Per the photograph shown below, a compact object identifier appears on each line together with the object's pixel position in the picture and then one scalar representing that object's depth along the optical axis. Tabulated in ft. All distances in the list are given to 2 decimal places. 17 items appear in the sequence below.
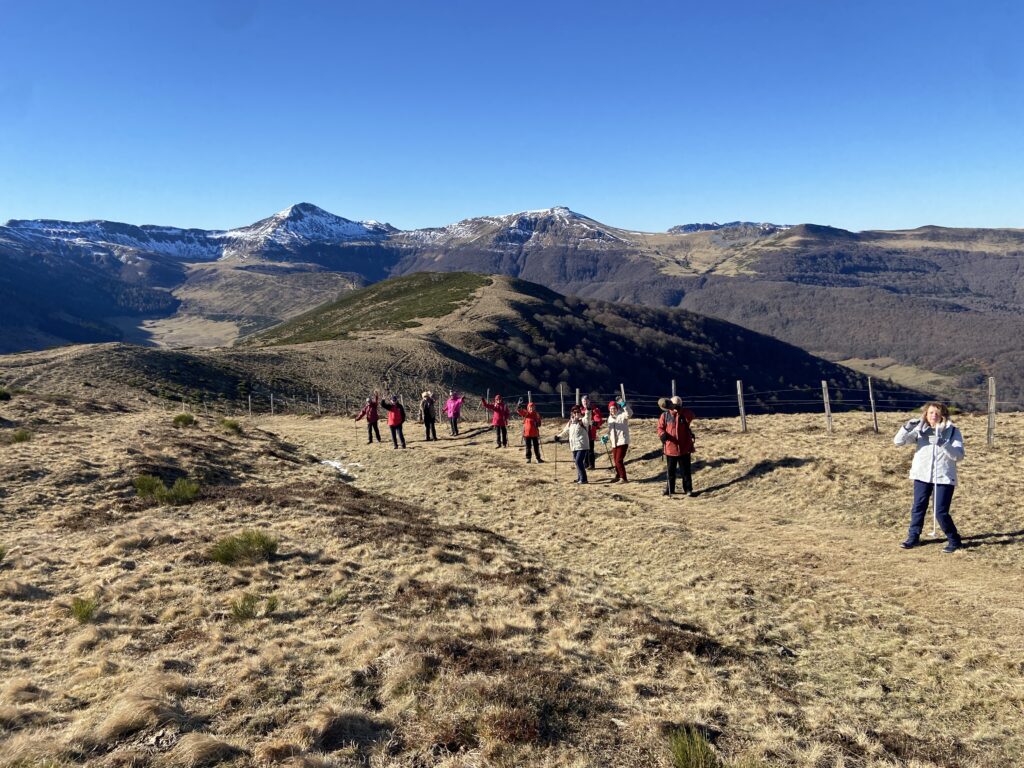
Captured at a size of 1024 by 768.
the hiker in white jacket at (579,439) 53.93
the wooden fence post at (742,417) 69.51
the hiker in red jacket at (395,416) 74.23
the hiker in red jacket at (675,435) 46.85
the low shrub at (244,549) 28.89
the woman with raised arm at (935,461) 30.91
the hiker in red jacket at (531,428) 61.77
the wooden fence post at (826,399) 63.95
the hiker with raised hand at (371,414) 81.00
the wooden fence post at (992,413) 52.54
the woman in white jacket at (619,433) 53.26
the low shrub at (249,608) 23.03
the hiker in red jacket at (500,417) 72.23
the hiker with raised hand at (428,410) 79.83
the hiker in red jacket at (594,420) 58.08
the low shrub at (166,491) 41.10
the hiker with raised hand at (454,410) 84.12
